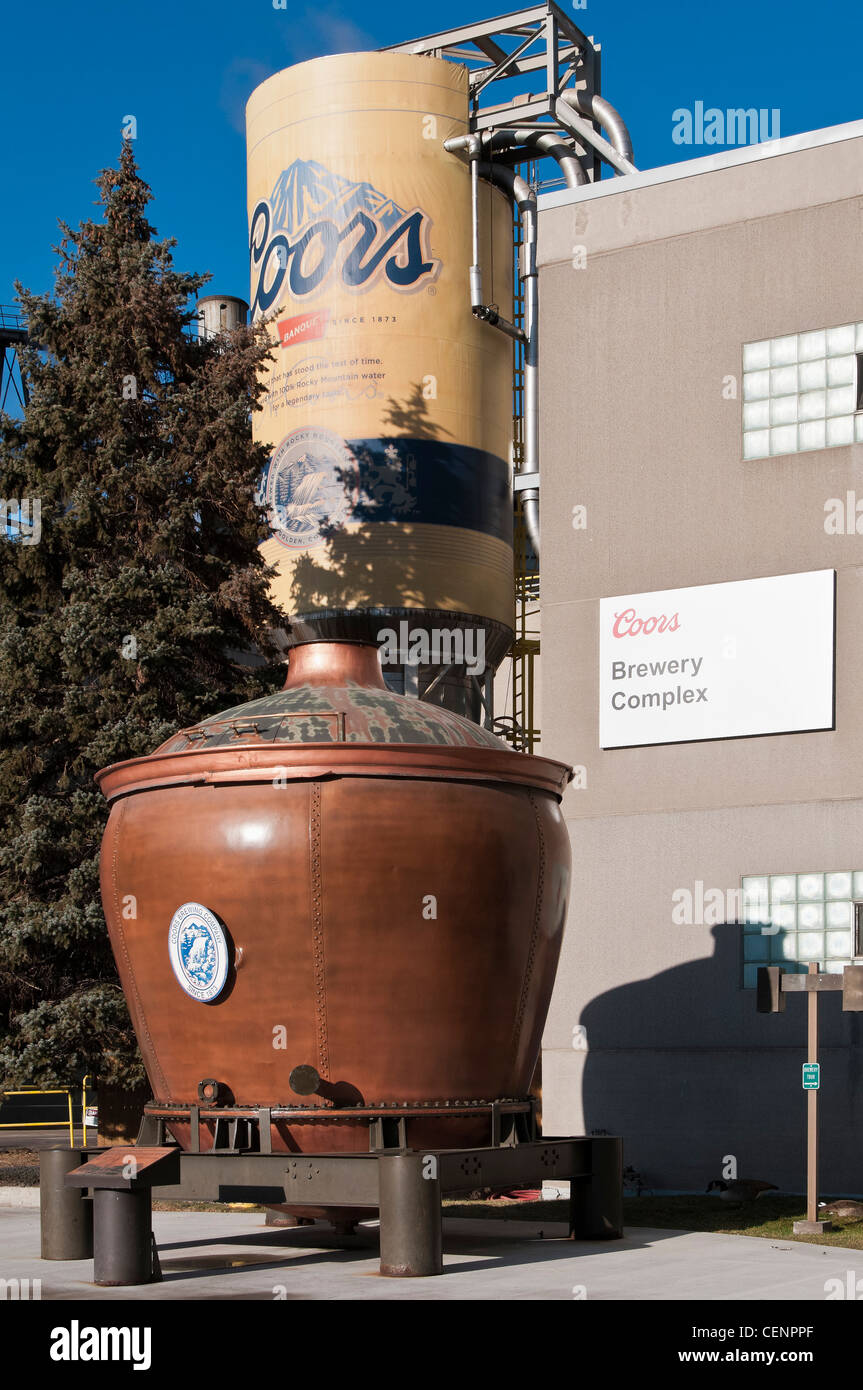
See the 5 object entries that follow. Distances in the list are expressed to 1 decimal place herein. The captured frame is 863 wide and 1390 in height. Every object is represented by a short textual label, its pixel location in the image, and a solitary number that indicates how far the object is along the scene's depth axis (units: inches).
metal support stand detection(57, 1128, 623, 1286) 445.1
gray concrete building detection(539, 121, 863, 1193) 727.7
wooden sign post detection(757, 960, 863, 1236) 573.9
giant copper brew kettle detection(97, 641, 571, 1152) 474.3
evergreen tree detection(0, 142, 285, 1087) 801.6
